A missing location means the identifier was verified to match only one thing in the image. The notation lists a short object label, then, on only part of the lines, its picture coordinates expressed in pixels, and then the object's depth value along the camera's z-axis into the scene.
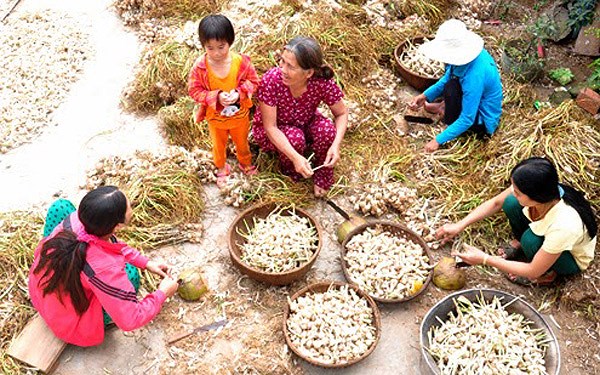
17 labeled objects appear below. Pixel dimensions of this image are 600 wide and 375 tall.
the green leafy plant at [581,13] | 4.72
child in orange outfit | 3.11
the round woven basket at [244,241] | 3.07
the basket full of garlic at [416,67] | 4.58
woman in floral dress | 3.22
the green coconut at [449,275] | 3.18
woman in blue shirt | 3.77
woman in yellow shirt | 2.66
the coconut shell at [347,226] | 3.40
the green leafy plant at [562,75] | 4.70
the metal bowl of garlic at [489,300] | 2.74
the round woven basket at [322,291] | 2.71
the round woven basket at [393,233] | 3.13
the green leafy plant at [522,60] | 4.59
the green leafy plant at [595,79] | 4.22
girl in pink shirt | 2.44
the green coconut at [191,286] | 3.12
